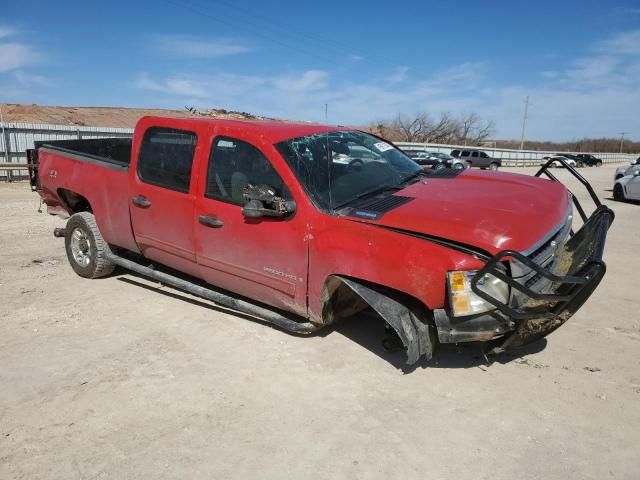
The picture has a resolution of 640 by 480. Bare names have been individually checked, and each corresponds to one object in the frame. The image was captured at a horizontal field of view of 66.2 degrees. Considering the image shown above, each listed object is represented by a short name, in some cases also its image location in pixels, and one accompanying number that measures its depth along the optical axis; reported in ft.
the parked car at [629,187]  47.47
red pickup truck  9.92
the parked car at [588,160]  190.39
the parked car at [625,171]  54.88
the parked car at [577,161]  178.09
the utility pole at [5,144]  66.87
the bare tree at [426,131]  227.61
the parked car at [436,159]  98.32
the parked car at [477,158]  120.11
